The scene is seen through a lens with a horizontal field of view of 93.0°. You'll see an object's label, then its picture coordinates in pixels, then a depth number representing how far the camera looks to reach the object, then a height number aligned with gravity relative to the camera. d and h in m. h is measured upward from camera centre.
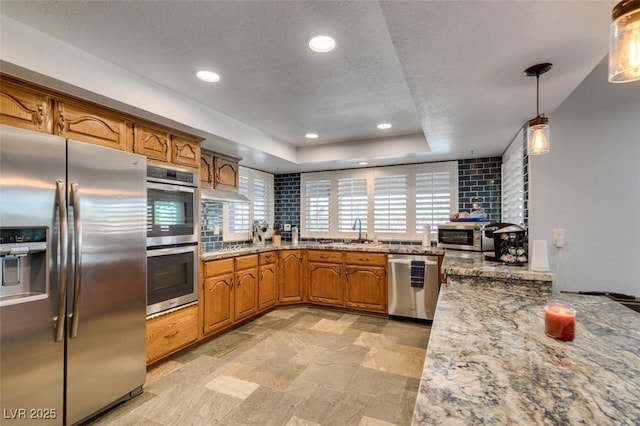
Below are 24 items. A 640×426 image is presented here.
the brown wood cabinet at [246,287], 3.55 -0.84
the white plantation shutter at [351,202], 4.72 +0.23
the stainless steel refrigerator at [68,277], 1.59 -0.36
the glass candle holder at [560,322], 1.10 -0.39
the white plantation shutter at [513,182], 2.77 +0.35
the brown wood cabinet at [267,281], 3.95 -0.85
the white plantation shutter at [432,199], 4.21 +0.25
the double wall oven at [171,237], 2.52 -0.17
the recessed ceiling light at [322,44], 1.74 +1.02
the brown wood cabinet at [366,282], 3.96 -0.86
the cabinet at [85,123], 1.76 +0.66
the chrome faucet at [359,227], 4.70 -0.16
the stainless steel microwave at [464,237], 3.48 -0.24
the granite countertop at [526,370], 0.68 -0.45
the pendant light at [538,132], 1.65 +0.47
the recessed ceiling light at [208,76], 2.15 +1.02
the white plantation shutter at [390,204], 4.45 +0.19
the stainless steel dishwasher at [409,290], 3.68 -0.90
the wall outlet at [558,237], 2.28 -0.16
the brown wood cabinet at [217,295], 3.10 -0.83
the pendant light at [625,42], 0.76 +0.46
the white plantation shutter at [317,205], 4.98 +0.20
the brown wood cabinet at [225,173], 3.58 +0.54
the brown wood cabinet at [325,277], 4.21 -0.85
